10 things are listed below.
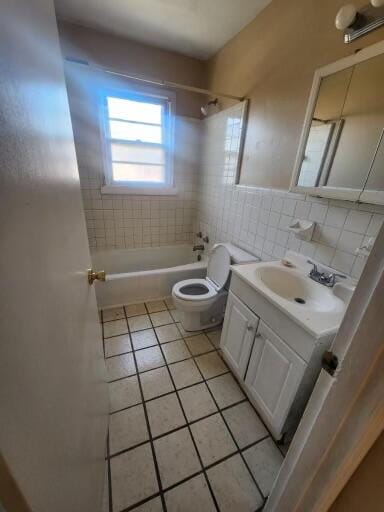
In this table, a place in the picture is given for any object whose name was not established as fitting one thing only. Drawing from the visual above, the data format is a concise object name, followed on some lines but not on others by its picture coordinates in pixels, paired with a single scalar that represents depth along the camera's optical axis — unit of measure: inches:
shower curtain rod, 61.2
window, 91.8
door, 12.5
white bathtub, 86.2
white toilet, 71.4
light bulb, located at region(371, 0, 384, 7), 33.8
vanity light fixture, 37.1
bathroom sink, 37.4
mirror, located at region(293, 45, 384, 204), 40.0
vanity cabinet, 38.8
